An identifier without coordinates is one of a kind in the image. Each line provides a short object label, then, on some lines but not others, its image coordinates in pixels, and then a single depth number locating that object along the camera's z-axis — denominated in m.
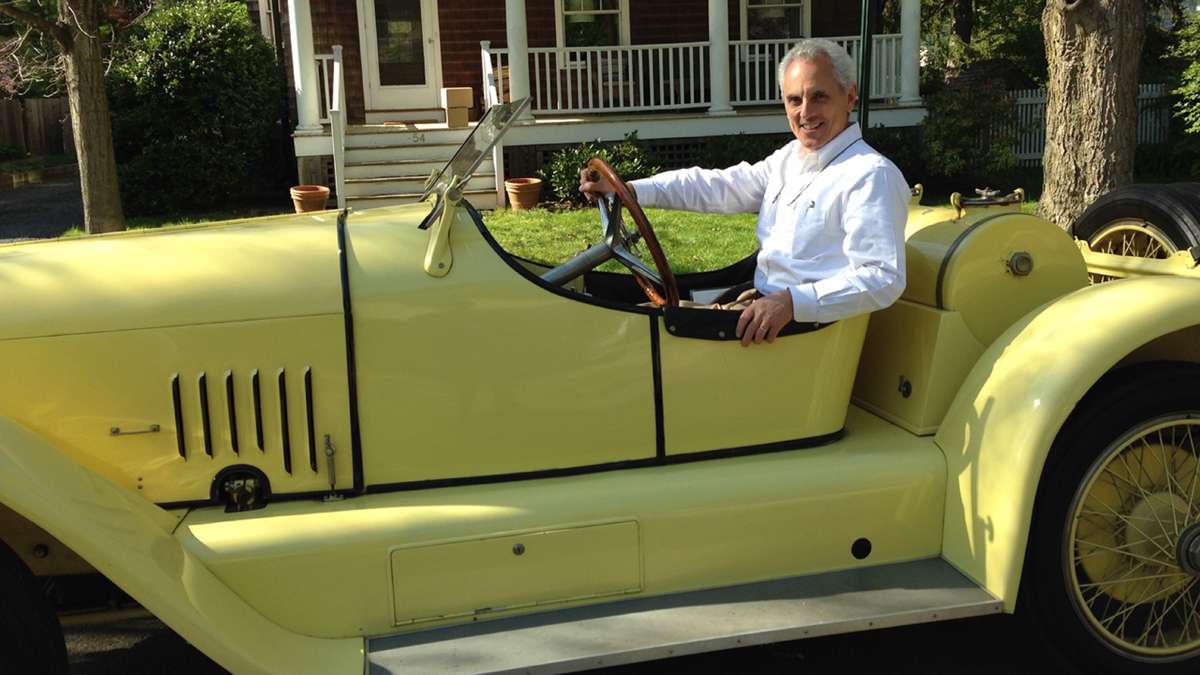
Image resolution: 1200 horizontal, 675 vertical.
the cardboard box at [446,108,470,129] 14.37
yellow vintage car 2.76
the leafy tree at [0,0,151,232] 8.93
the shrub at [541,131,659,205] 12.70
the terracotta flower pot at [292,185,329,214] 11.30
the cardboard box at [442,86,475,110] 14.66
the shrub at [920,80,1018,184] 14.00
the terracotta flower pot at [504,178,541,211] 12.37
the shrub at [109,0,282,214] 13.50
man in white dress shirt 3.07
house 13.61
